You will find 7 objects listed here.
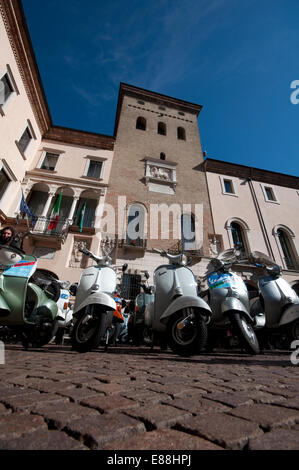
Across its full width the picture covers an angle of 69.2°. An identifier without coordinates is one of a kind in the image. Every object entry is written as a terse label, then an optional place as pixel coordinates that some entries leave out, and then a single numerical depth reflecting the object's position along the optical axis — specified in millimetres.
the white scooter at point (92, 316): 3100
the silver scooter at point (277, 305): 3974
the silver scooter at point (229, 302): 3062
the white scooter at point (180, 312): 2857
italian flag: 11541
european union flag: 11320
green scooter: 3109
